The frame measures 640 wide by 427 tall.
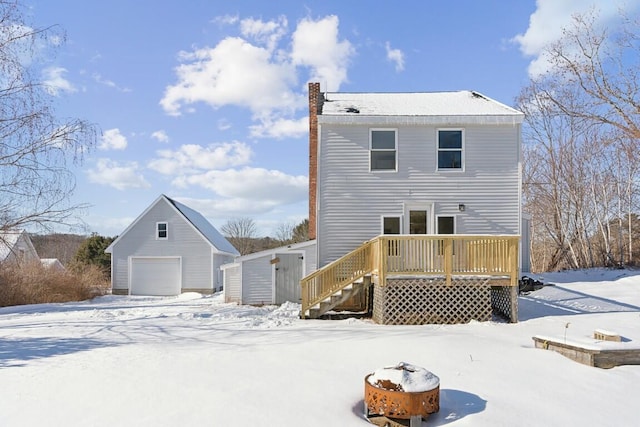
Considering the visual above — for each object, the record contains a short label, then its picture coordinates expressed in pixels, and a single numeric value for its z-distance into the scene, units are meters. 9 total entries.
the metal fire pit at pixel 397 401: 5.38
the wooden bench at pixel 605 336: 8.38
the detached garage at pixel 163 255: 27.16
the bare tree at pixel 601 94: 20.89
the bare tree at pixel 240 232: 59.51
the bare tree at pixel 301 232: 49.52
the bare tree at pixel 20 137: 11.24
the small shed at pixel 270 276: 17.88
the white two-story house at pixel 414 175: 14.70
